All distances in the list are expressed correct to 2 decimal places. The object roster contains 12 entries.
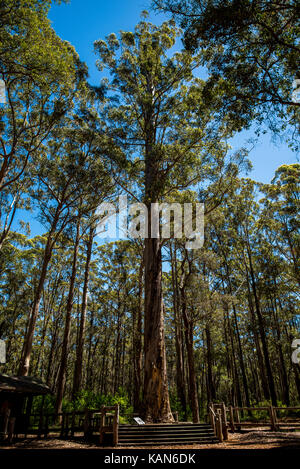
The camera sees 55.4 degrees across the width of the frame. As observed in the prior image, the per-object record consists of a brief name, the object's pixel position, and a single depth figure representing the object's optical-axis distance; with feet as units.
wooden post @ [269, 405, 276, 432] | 33.24
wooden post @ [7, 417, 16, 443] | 27.30
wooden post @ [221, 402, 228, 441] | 26.16
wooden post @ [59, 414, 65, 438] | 32.89
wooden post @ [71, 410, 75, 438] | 32.30
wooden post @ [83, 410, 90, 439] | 28.98
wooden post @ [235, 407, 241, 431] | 35.21
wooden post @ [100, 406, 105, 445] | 24.82
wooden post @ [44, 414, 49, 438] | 34.98
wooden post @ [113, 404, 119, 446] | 23.90
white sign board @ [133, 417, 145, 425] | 26.05
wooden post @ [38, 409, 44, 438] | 34.18
